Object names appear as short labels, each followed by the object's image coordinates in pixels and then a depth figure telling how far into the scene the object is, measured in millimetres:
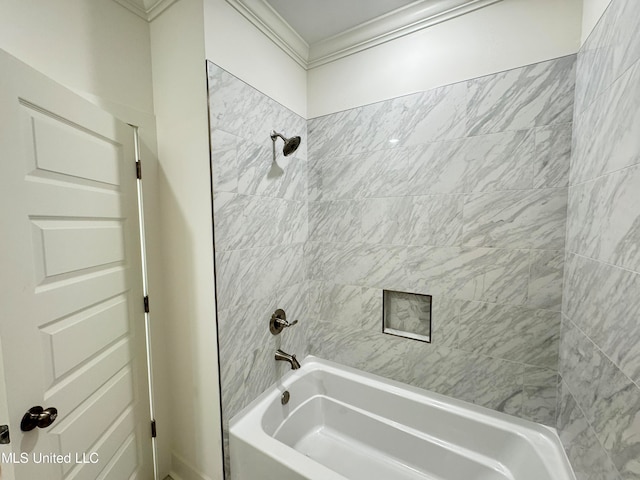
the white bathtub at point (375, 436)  1167
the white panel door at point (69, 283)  718
